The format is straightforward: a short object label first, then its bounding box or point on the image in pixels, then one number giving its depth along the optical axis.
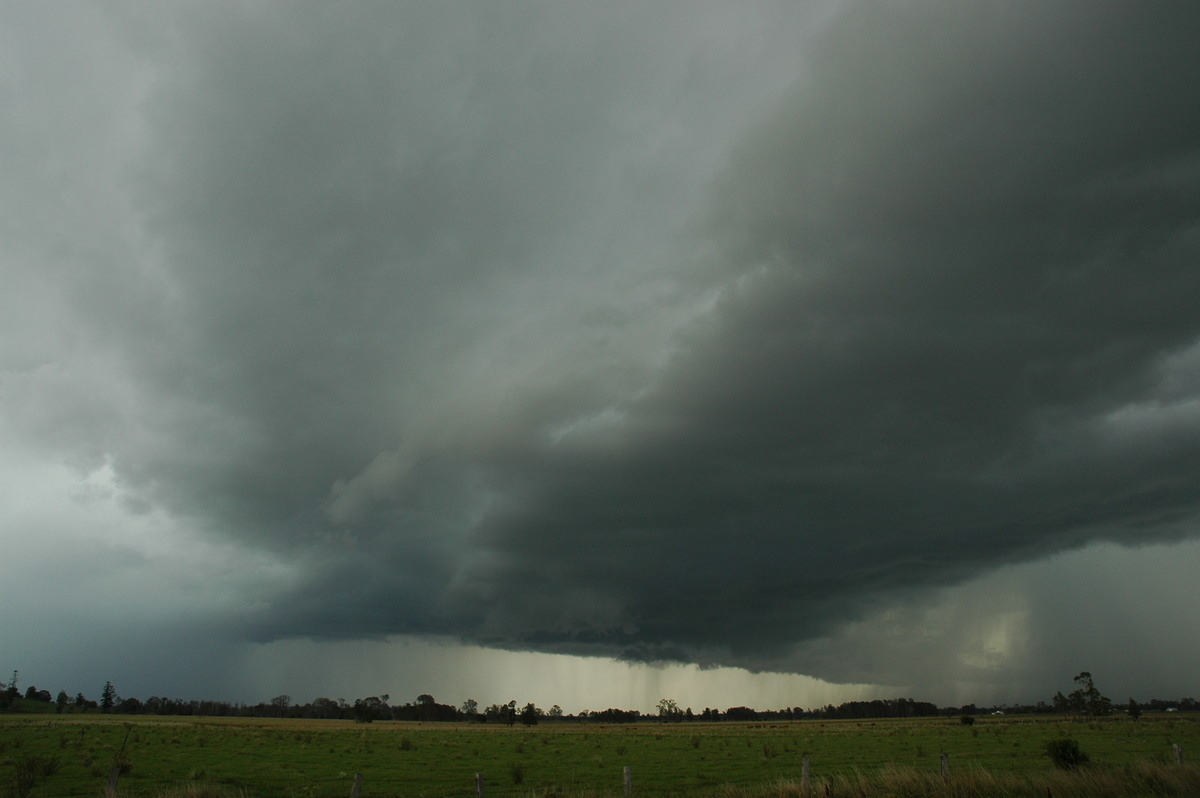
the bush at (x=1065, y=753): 37.56
